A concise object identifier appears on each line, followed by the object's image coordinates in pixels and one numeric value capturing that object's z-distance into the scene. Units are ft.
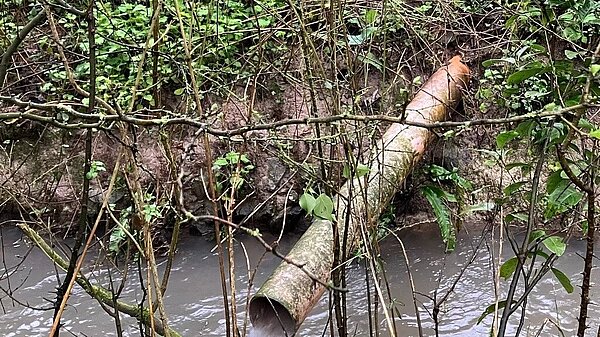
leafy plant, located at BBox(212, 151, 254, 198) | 7.17
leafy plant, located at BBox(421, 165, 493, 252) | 14.94
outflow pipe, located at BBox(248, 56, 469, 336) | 8.57
